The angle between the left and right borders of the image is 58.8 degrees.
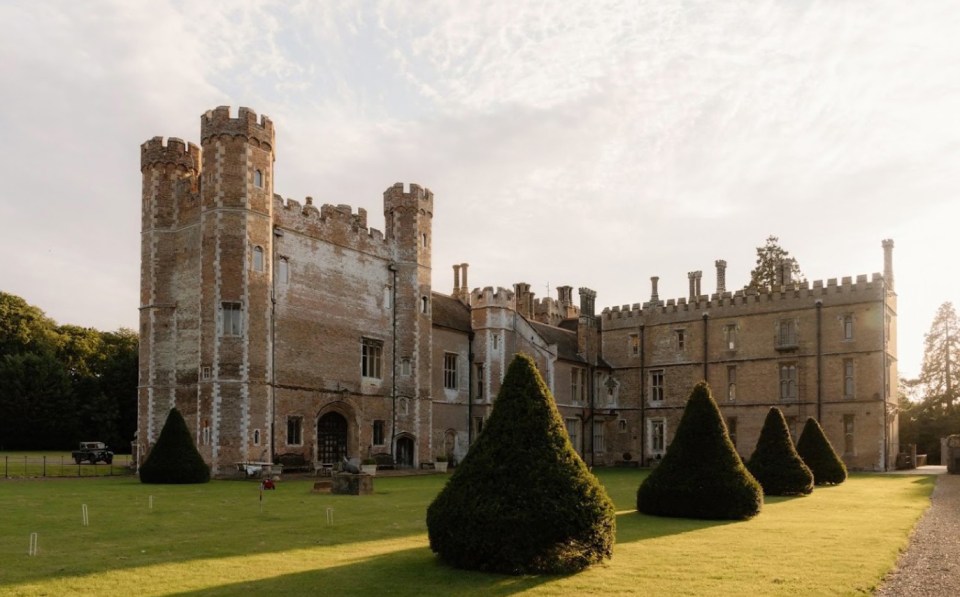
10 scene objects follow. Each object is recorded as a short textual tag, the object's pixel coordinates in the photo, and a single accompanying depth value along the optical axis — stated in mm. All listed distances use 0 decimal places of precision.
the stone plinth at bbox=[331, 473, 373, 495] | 24250
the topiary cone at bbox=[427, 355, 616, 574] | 11469
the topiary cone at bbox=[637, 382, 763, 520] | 18312
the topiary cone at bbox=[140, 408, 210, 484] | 27828
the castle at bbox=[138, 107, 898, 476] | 32844
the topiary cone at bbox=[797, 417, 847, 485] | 31359
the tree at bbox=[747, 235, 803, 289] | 60406
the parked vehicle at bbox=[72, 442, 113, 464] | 41812
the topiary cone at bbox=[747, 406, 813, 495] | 25578
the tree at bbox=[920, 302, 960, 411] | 63531
